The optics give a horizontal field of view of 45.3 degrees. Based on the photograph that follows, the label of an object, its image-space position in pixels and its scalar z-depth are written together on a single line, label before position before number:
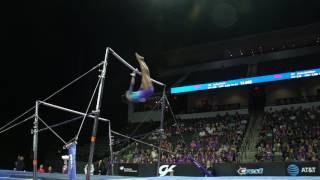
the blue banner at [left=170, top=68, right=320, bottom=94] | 24.41
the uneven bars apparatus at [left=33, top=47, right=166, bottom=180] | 7.68
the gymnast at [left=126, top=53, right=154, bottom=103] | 8.05
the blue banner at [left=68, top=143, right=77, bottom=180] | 9.16
